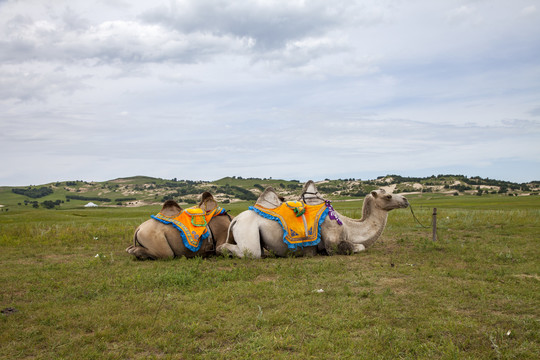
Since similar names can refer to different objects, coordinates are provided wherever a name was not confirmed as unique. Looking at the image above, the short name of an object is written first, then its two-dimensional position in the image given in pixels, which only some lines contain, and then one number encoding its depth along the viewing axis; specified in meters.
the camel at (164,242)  10.80
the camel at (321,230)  10.86
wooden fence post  13.55
